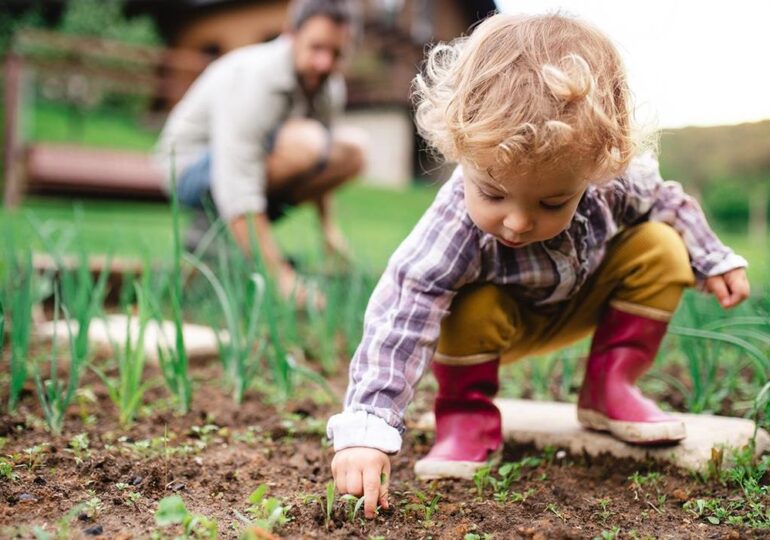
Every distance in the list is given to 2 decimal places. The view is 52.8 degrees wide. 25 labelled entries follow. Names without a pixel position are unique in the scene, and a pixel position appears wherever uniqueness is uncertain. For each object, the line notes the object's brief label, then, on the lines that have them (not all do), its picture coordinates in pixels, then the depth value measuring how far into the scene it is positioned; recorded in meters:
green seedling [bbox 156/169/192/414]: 1.50
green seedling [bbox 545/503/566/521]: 1.16
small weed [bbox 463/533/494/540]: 1.05
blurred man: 3.26
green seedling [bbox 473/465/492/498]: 1.32
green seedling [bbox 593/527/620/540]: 1.06
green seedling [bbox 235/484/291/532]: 0.99
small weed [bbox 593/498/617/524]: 1.17
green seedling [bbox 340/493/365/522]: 1.13
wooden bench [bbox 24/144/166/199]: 7.16
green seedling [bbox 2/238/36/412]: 1.47
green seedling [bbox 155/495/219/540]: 0.91
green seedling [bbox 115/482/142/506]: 1.13
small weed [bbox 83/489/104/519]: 1.07
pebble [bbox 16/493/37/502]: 1.10
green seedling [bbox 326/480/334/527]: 1.10
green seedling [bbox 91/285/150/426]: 1.50
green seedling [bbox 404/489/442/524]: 1.17
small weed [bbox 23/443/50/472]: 1.24
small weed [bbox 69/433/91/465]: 1.31
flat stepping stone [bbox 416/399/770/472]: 1.41
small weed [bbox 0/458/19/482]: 1.17
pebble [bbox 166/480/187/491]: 1.22
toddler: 1.16
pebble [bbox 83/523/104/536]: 1.00
